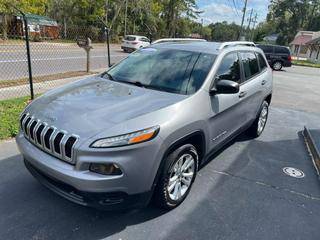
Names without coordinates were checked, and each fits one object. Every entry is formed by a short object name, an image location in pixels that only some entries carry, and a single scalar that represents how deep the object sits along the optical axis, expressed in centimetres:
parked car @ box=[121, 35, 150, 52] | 2600
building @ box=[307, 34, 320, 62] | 4227
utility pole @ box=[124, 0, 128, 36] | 3906
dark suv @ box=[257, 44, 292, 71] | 2058
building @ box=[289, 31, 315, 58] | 5704
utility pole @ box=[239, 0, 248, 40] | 3963
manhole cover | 411
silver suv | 238
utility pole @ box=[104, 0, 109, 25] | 3781
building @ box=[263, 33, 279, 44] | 7693
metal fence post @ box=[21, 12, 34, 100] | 578
